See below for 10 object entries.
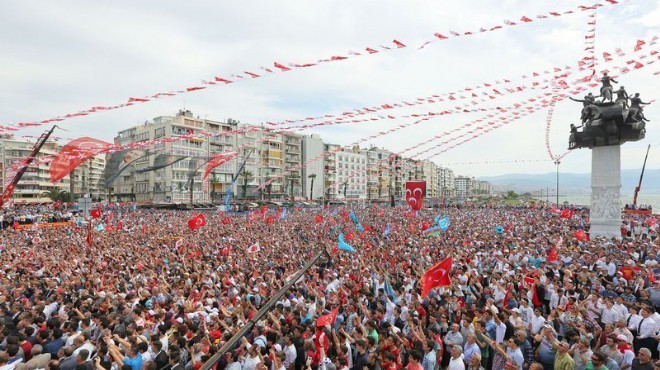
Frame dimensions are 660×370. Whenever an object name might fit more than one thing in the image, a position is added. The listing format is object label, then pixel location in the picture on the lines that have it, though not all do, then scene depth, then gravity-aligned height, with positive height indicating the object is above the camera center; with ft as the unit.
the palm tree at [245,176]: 232.94 +8.54
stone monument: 65.67 +8.47
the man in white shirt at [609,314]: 25.63 -7.61
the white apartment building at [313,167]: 313.94 +17.36
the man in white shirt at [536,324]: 25.04 -8.05
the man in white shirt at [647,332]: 23.24 -7.92
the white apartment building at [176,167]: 237.04 +13.57
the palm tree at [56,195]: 251.80 -3.92
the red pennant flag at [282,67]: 38.11 +11.32
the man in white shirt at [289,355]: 22.23 -8.98
